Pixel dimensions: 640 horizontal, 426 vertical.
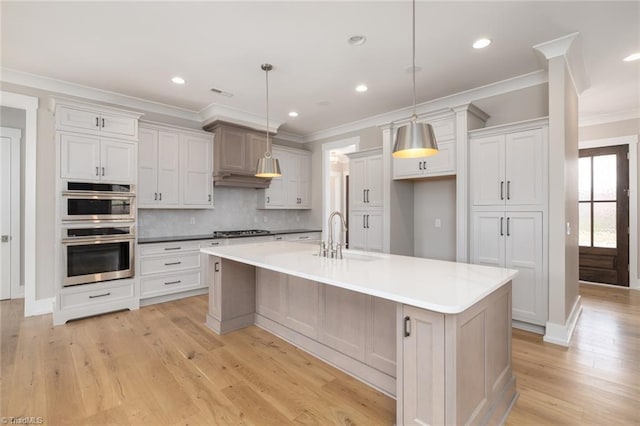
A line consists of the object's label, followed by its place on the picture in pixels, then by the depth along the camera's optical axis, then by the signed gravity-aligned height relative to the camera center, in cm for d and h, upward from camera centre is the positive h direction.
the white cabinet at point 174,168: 432 +65
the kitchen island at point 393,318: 152 -73
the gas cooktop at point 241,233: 501 -34
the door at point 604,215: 497 -1
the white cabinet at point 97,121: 351 +108
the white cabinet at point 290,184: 589 +57
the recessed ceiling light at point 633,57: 317 +162
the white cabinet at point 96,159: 351 +64
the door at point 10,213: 443 -1
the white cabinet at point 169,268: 412 -77
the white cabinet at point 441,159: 384 +70
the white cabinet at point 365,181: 469 +50
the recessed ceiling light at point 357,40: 285 +160
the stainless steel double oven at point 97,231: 351 -22
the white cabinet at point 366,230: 465 -25
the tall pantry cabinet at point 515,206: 316 +9
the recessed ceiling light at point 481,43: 287 +159
